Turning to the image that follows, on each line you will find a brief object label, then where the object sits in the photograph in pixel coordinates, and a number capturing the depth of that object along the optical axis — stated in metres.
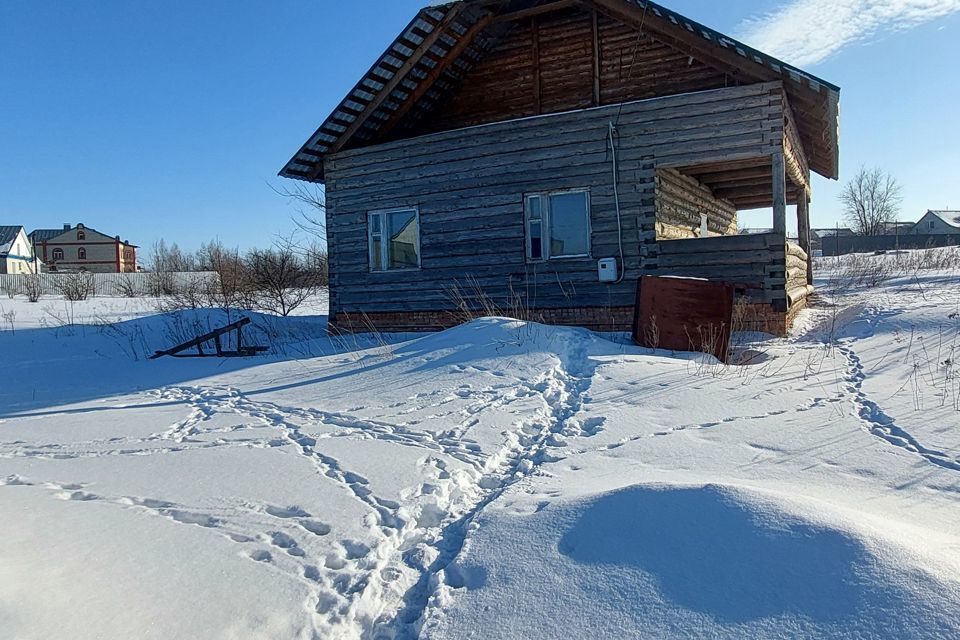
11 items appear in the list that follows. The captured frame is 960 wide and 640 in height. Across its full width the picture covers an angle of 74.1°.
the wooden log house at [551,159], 10.52
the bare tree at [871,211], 66.12
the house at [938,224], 78.62
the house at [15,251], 62.03
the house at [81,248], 81.62
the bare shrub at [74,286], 27.17
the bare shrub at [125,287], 37.49
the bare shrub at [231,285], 21.25
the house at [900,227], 77.12
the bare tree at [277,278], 20.44
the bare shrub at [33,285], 25.38
